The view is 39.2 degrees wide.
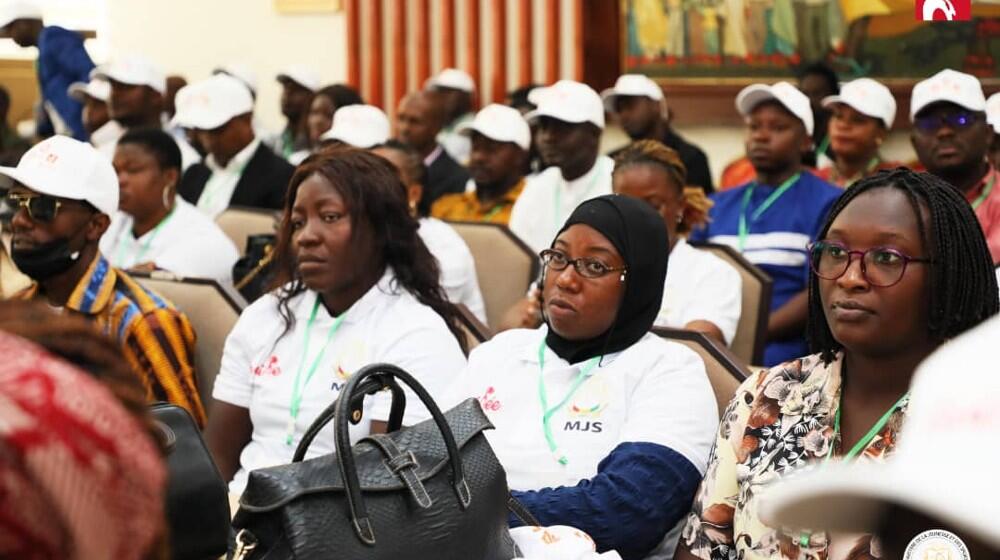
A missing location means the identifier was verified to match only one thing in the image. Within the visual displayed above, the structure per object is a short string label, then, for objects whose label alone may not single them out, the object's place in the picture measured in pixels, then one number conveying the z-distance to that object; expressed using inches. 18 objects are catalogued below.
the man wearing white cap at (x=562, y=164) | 236.1
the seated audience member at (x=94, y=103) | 325.4
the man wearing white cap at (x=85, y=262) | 144.6
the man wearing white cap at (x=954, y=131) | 196.2
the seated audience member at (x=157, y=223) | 208.4
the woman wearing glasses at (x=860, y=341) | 93.5
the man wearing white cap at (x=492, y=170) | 259.9
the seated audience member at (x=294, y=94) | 372.8
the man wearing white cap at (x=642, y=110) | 290.2
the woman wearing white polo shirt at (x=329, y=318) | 138.0
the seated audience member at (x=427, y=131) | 293.1
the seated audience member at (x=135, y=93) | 308.0
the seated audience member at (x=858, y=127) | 237.6
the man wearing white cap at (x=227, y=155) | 273.9
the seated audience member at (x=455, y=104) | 349.1
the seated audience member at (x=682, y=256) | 168.2
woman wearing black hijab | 109.3
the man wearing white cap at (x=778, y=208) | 194.7
